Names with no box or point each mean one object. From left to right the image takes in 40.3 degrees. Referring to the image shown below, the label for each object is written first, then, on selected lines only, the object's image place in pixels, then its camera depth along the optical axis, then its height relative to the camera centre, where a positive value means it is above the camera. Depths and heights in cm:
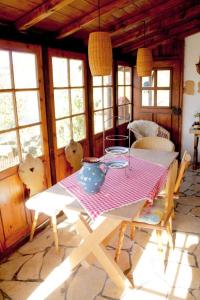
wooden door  535 +0
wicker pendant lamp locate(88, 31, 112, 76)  201 +34
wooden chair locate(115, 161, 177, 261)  222 -101
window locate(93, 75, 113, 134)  419 -7
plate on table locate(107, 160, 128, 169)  265 -66
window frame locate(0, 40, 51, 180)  252 +9
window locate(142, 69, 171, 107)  543 +16
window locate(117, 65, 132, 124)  507 +9
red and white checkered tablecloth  194 -72
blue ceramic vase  204 -58
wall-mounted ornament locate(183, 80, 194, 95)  528 +17
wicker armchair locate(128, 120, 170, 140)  534 -63
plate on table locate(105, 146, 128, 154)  299 -58
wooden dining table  194 -101
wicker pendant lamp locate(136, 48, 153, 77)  306 +40
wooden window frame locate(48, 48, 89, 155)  305 +28
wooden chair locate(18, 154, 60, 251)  263 -78
